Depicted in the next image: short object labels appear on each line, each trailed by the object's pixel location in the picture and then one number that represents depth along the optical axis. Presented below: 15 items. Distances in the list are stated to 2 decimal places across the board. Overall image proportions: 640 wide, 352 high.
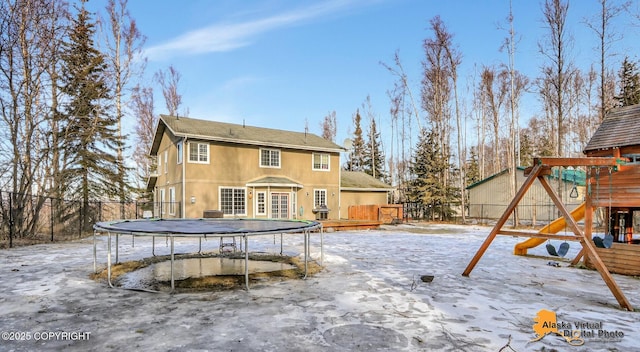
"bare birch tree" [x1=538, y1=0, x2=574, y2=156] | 16.98
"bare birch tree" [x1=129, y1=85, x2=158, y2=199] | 27.28
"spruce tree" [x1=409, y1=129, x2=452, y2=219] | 24.95
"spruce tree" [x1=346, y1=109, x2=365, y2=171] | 39.41
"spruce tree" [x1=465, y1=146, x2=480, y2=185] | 35.72
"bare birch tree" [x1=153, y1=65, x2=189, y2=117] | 28.73
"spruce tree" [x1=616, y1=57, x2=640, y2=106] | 19.80
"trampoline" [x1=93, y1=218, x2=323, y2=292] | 5.46
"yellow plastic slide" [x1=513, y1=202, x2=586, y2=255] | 8.54
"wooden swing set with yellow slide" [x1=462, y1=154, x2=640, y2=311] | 6.00
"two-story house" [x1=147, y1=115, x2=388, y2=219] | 17.09
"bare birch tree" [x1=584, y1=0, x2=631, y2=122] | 15.85
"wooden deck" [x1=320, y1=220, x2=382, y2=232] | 16.59
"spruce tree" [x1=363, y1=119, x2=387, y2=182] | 38.12
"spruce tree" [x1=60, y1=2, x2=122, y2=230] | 17.47
